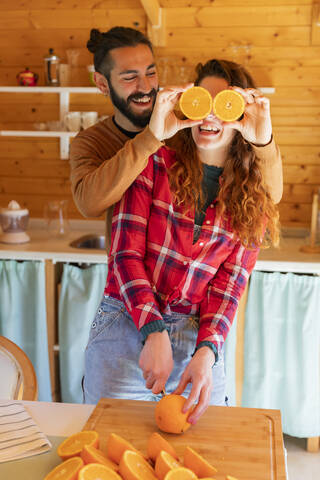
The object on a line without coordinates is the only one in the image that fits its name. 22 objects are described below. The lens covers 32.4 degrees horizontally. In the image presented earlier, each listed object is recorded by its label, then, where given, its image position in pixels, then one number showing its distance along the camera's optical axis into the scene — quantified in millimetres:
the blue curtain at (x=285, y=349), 2508
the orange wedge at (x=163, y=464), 839
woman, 1340
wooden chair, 1282
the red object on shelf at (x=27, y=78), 3082
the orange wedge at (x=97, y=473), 796
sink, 2967
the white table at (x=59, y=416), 1062
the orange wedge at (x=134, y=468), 827
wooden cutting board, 939
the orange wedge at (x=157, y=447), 915
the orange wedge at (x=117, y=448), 897
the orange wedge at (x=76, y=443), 917
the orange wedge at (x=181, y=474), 808
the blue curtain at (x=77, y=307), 2621
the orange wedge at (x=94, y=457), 854
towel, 974
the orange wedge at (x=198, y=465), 877
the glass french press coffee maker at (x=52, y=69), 3051
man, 1633
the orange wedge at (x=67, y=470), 816
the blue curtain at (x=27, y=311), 2668
